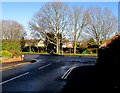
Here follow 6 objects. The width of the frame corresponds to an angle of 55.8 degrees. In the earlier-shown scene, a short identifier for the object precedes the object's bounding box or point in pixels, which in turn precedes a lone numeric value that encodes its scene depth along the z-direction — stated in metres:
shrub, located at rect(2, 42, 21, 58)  16.22
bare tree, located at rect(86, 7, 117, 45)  28.07
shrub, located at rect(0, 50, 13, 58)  15.01
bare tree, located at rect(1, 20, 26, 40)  35.20
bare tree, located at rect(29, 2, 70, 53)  30.69
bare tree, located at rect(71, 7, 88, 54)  30.51
